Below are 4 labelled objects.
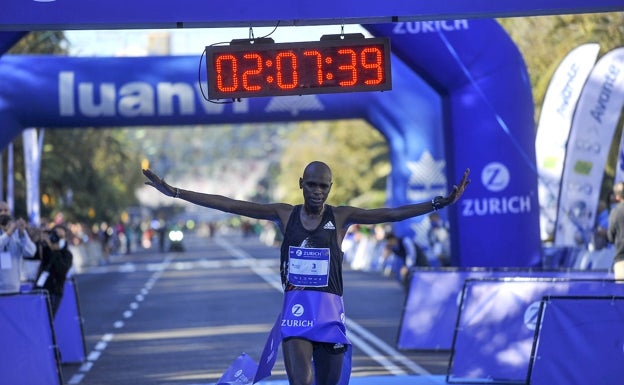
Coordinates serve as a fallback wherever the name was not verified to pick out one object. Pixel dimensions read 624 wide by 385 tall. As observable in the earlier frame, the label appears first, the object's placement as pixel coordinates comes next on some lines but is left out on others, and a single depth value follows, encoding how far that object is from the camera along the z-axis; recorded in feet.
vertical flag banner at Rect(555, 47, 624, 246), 81.41
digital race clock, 38.83
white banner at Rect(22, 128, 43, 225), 115.96
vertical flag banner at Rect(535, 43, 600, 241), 82.38
